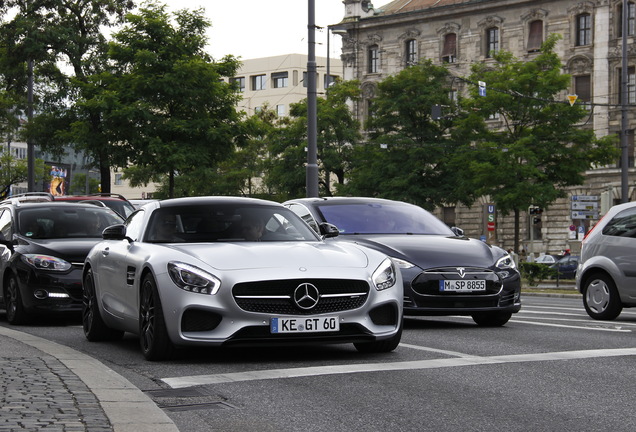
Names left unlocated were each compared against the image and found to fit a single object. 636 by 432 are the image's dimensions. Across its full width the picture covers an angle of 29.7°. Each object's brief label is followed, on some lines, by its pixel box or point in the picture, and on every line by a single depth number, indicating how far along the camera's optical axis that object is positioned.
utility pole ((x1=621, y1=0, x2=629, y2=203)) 40.91
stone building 64.38
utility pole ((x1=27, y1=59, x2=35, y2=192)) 45.19
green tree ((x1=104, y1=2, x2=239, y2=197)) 39.12
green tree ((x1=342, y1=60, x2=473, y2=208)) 57.69
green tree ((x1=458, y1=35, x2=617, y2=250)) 48.22
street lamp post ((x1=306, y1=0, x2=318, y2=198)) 29.14
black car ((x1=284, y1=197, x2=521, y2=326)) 12.59
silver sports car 8.97
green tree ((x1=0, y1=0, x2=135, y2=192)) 44.38
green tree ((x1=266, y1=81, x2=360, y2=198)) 62.78
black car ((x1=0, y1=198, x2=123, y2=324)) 14.02
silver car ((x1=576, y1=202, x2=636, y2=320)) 15.34
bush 40.81
